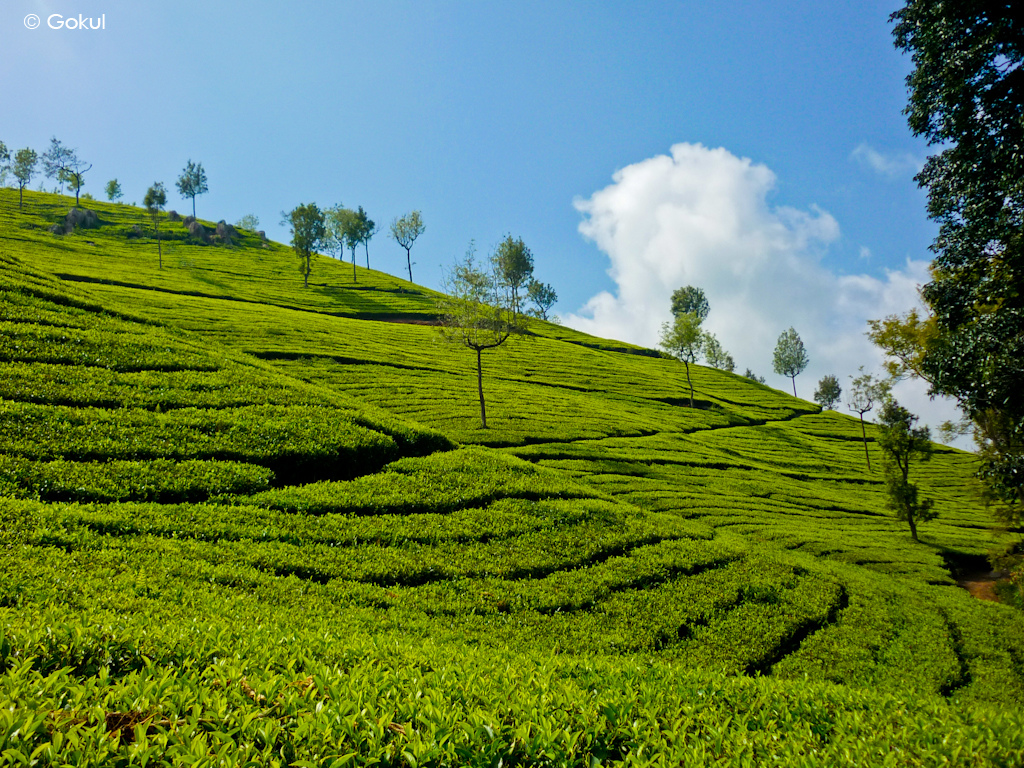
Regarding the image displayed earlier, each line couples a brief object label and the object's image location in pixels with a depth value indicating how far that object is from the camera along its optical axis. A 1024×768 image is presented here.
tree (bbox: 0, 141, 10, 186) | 120.78
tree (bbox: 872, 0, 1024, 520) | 17.05
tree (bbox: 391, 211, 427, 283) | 128.50
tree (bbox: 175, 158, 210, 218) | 136.00
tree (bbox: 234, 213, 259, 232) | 156.61
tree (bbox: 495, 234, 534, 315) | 112.81
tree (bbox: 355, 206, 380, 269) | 125.69
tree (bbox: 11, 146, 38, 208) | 117.03
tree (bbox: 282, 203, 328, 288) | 100.12
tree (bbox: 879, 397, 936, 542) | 37.38
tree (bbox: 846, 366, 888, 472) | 59.53
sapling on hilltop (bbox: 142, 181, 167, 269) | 102.44
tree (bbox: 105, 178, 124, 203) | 139.12
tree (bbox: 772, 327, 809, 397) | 130.00
